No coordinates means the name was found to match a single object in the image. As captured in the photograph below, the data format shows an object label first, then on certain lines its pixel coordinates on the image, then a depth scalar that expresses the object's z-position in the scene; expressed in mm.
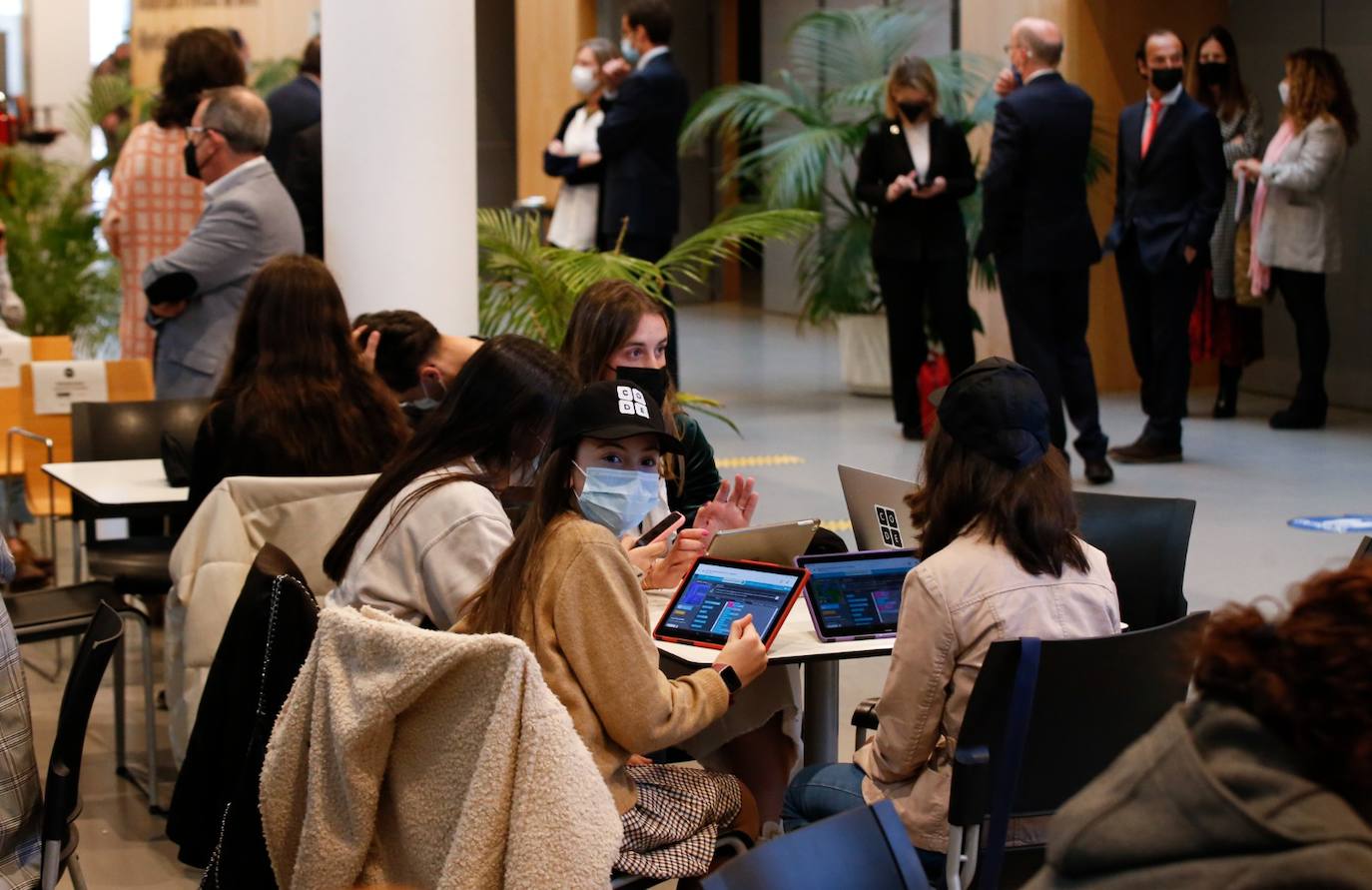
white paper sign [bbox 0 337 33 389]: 6789
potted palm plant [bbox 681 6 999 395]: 10148
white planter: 10643
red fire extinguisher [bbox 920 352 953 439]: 9031
